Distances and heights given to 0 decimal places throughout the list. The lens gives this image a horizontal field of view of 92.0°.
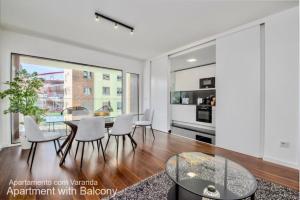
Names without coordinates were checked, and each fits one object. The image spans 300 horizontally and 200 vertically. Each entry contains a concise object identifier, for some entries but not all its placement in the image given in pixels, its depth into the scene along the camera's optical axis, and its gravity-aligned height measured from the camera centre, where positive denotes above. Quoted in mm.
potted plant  3037 +81
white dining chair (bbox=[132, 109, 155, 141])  4047 -601
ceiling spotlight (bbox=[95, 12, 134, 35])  2629 +1529
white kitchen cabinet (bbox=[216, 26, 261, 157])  2826 +160
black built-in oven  4961 -514
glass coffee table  1333 -840
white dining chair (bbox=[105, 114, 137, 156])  2887 -544
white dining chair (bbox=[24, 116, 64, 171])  2316 -545
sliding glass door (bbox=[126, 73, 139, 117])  5533 +234
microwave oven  4969 +588
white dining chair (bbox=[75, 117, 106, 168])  2387 -516
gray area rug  1652 -1117
